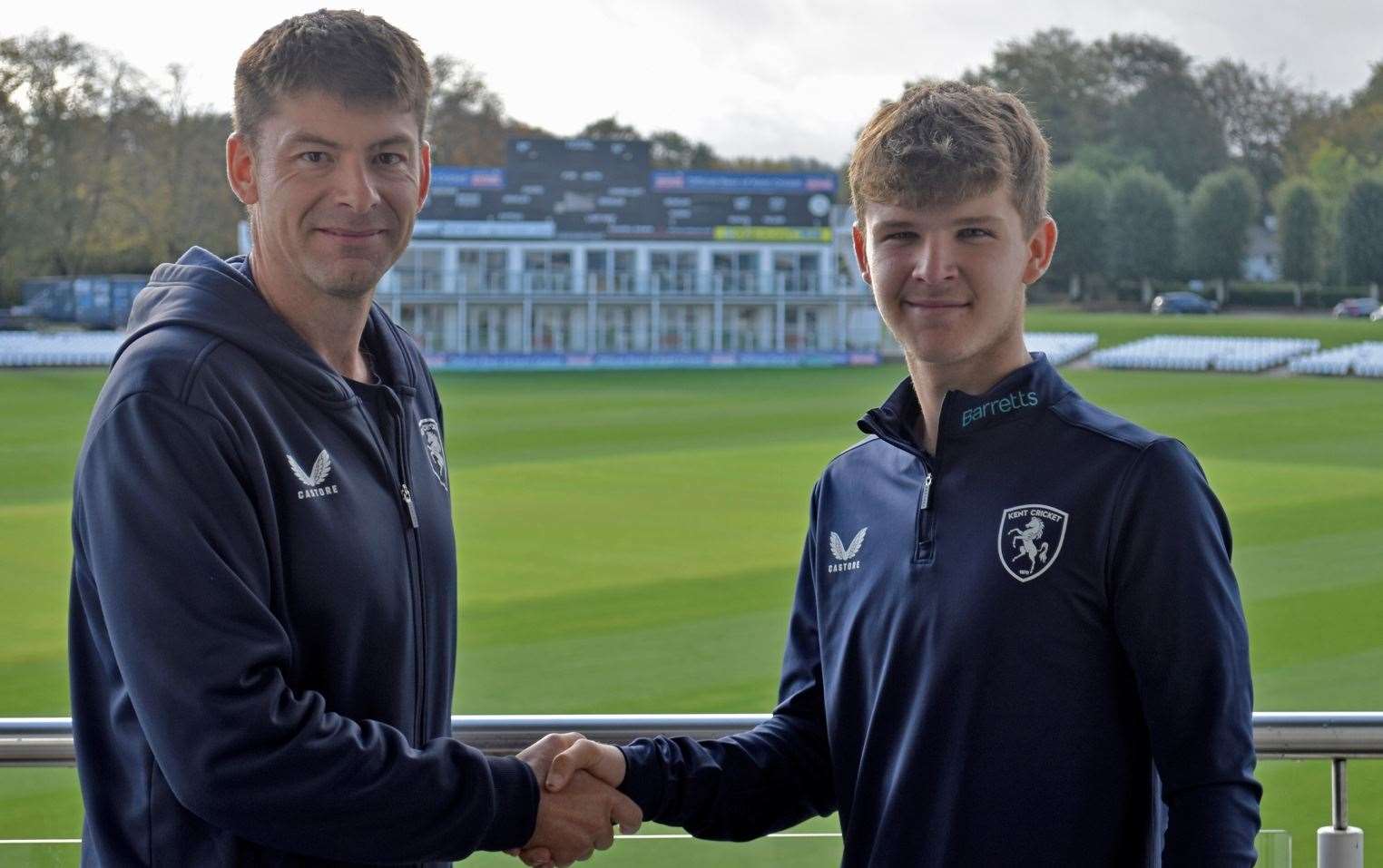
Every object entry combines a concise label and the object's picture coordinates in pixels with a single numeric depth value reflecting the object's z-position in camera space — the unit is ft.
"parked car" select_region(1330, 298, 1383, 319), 191.96
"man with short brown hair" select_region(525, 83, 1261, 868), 6.43
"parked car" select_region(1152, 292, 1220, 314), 204.13
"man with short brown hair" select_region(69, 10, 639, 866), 6.21
